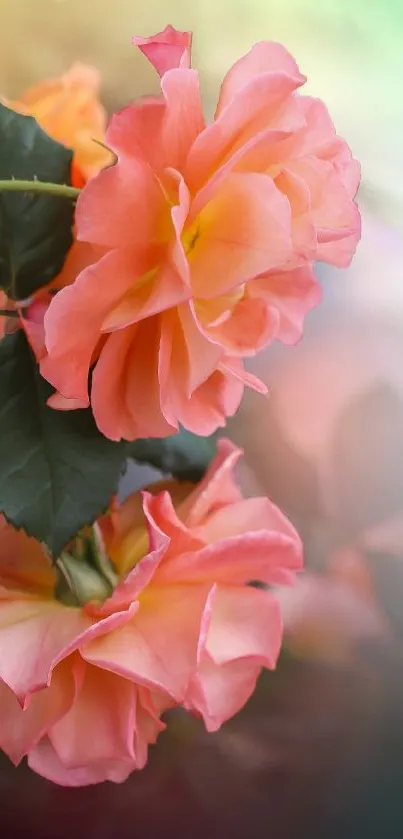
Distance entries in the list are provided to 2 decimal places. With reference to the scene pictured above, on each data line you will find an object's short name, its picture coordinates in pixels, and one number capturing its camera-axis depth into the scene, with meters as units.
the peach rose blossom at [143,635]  0.58
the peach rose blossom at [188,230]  0.55
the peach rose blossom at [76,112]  0.64
